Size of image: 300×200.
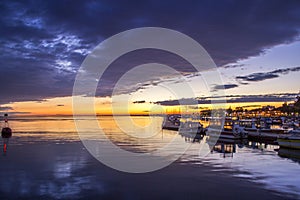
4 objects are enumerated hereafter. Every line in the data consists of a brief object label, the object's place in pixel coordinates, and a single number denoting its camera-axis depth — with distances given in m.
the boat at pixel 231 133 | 56.35
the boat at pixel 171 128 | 86.53
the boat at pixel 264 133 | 55.22
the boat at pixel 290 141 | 39.81
